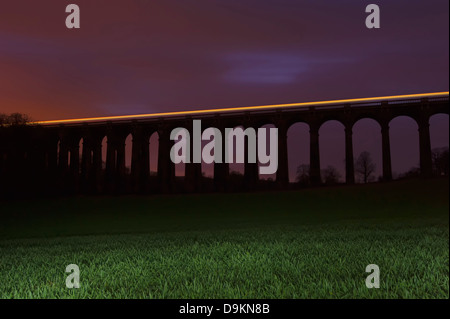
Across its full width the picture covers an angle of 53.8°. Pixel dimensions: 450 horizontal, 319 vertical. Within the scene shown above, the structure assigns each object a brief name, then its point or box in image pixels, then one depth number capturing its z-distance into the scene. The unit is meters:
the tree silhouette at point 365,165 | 77.00
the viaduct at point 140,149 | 56.47
